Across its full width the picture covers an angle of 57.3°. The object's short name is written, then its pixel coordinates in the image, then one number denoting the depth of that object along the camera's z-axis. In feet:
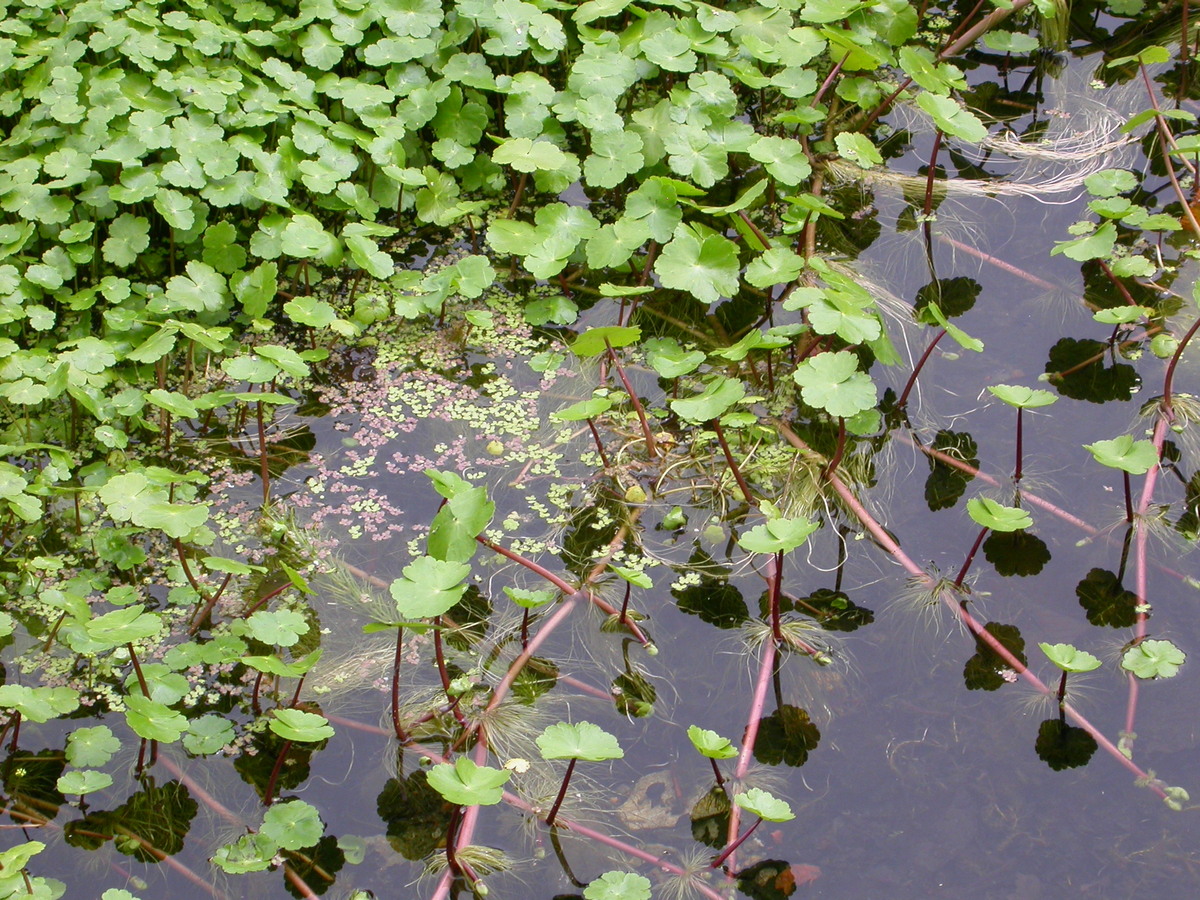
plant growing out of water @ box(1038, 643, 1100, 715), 8.14
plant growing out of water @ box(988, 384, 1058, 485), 9.46
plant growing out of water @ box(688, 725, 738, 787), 7.60
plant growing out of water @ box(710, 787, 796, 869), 7.27
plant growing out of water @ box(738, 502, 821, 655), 8.46
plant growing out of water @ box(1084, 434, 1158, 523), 9.34
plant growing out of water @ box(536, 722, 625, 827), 7.43
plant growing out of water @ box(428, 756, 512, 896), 7.28
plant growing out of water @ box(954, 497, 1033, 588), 8.77
